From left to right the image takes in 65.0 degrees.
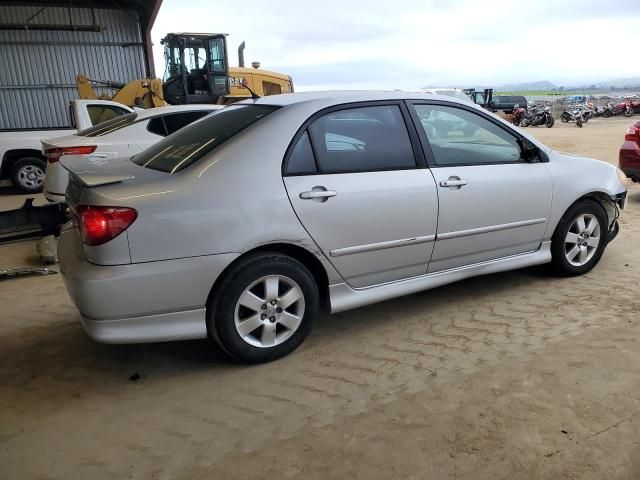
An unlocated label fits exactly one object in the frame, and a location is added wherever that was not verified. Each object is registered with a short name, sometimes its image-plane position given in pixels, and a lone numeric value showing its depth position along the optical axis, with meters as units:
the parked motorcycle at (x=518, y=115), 27.39
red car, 6.90
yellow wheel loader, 13.33
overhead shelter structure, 15.34
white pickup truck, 8.58
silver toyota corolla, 2.60
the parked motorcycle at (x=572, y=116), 25.42
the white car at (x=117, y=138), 5.82
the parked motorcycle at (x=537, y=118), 25.94
